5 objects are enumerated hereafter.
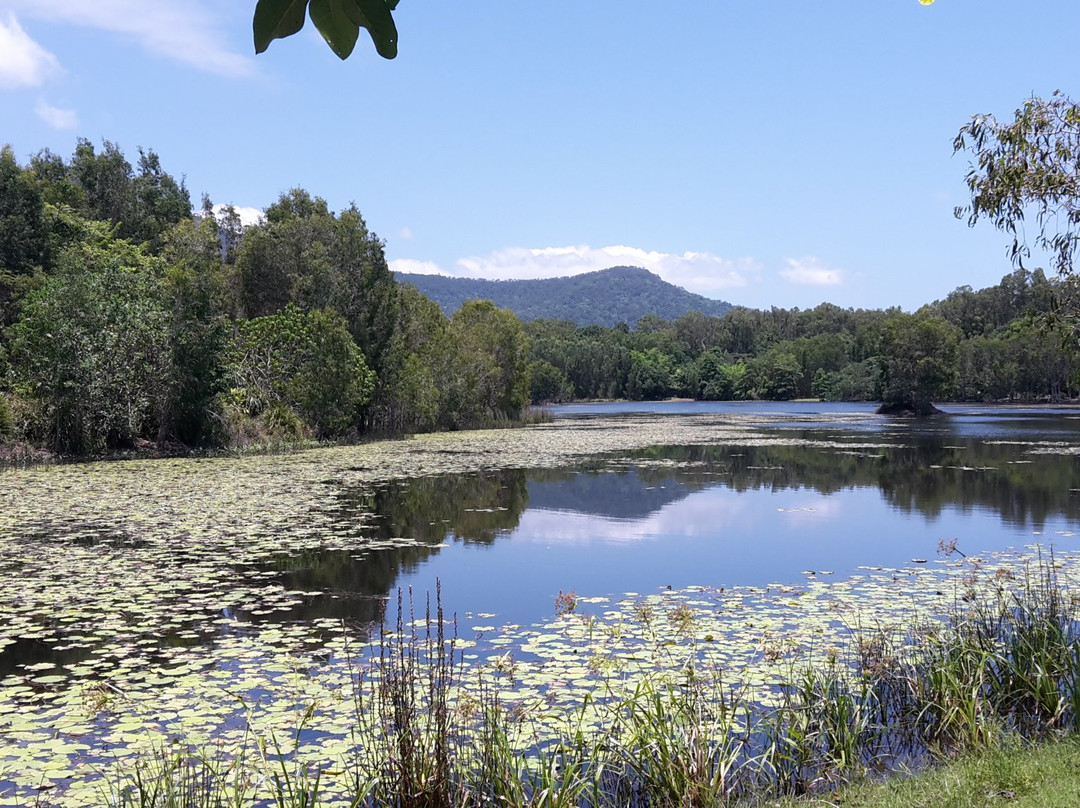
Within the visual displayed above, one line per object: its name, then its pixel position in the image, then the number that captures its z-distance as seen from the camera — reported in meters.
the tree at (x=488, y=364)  49.09
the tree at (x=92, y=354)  26.34
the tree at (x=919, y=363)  72.31
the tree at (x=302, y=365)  33.81
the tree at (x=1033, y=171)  8.40
